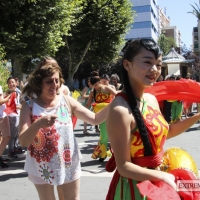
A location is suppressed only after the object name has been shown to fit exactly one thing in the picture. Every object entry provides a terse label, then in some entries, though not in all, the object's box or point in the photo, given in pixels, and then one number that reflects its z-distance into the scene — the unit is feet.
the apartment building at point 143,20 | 233.76
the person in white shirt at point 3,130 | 20.02
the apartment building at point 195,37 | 316.40
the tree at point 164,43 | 213.87
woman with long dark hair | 5.65
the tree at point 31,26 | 52.80
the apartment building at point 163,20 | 359.46
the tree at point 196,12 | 93.18
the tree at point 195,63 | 118.62
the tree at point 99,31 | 83.30
